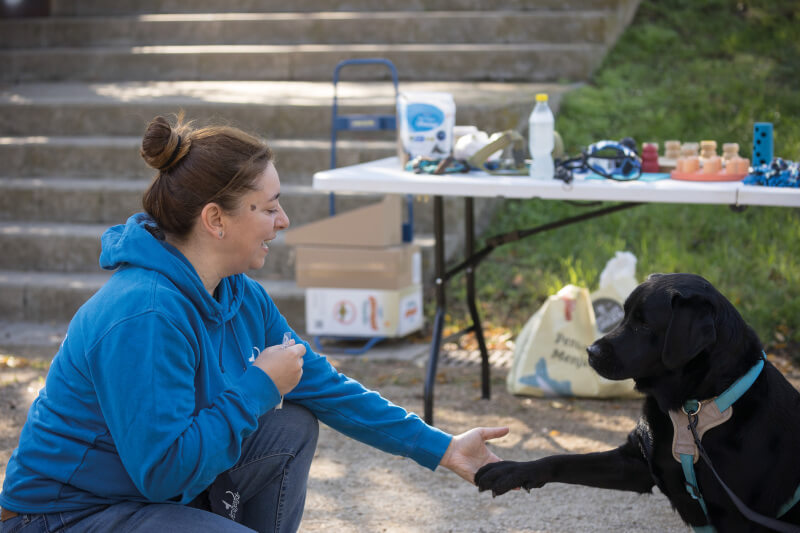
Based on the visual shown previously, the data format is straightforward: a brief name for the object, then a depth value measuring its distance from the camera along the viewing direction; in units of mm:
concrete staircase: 6148
